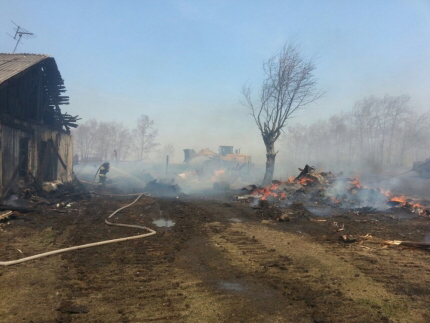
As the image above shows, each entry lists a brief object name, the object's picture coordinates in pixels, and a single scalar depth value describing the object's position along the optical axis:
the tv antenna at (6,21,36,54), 21.23
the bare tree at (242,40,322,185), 23.20
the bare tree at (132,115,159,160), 61.25
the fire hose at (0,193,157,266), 5.41
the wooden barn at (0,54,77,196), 12.30
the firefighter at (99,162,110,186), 22.61
